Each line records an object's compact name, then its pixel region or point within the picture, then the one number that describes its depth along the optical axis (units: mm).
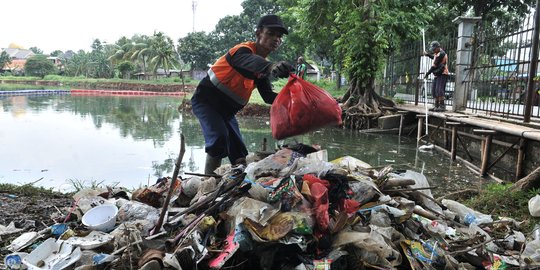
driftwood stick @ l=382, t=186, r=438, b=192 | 2598
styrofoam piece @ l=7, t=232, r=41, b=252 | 2189
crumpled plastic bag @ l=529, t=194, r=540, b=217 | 3160
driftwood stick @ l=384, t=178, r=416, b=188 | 2621
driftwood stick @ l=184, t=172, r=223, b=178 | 2609
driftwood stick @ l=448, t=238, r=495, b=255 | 2117
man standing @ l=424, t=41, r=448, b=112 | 8117
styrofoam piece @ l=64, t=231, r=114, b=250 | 1979
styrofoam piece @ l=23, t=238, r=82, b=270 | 1862
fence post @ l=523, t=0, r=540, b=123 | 5156
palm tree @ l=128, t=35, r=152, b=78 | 36531
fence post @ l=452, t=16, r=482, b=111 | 7979
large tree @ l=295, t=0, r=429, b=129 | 10703
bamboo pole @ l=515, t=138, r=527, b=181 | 4742
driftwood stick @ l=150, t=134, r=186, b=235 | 1887
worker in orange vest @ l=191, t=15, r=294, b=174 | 2754
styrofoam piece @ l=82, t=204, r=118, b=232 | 2217
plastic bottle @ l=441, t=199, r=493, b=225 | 2752
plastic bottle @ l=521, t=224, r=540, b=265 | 2148
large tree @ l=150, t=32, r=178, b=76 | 31216
